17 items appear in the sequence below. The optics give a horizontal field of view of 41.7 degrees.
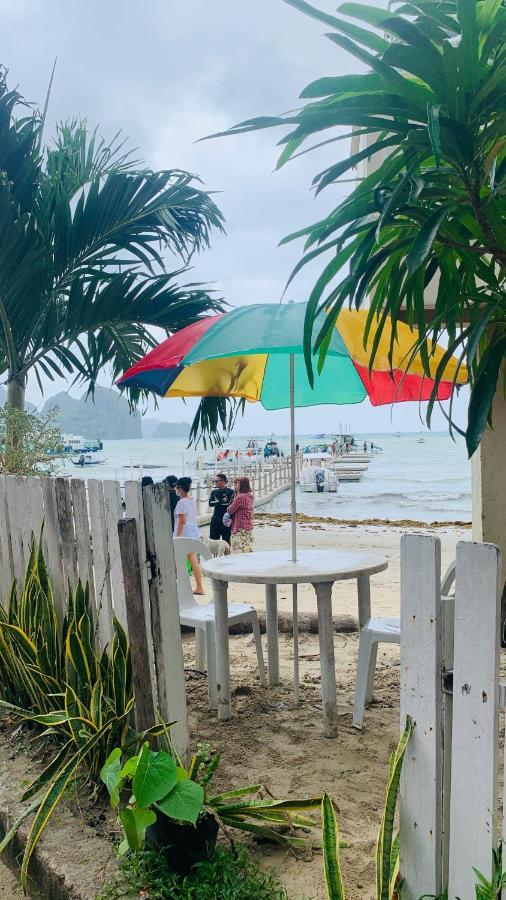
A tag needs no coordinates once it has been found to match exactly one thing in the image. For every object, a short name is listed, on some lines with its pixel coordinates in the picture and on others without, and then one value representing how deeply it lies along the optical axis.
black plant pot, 1.90
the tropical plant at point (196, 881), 1.83
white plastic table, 3.14
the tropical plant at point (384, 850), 1.51
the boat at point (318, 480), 33.16
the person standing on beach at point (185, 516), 7.77
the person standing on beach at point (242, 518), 8.89
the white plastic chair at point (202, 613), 3.63
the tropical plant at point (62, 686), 2.42
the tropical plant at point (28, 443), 5.75
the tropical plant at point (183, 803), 1.79
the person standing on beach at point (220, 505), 9.52
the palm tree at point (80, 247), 5.90
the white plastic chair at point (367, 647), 3.24
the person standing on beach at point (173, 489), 8.32
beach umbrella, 2.99
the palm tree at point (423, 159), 1.33
